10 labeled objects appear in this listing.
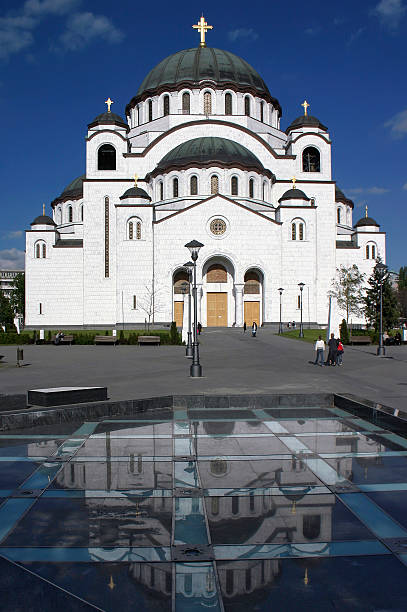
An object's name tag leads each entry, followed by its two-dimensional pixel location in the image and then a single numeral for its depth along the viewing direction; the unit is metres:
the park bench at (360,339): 30.88
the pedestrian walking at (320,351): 18.52
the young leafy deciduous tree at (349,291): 47.09
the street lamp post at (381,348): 23.83
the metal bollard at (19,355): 17.94
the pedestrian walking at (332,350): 18.70
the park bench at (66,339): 33.09
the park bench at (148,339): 31.66
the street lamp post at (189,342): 22.86
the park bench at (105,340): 31.97
